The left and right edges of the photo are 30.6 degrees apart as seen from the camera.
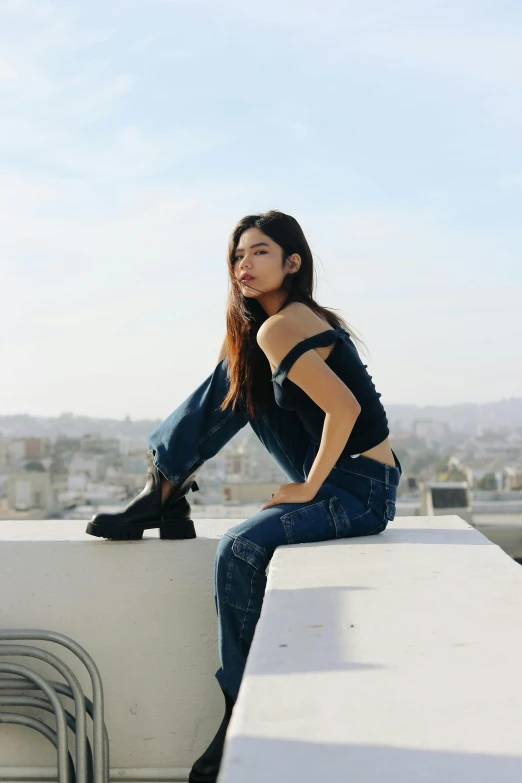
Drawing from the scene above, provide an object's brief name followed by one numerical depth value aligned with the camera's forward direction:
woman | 1.88
